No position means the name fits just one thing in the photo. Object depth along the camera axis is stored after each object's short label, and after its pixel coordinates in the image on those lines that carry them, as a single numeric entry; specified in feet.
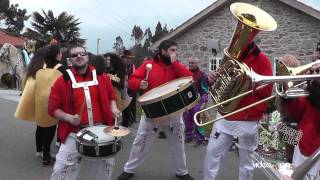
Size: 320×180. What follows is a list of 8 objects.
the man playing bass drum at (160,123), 13.40
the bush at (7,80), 51.64
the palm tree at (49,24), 89.65
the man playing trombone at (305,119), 8.35
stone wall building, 37.72
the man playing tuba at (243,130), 10.67
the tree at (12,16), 144.86
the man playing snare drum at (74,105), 10.16
